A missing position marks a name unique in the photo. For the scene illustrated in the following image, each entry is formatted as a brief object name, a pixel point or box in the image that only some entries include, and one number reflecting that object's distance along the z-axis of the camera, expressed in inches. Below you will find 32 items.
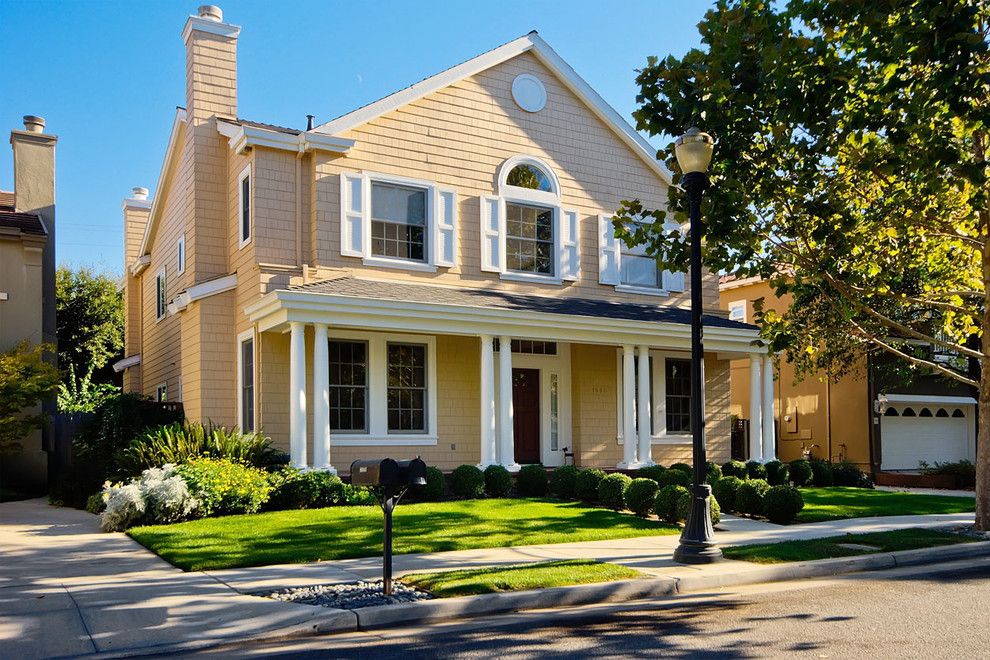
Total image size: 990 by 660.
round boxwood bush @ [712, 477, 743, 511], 588.1
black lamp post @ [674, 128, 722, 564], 406.6
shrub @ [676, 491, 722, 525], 515.2
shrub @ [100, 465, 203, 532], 506.0
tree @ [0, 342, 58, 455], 720.3
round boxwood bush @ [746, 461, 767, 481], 775.1
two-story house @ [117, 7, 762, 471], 665.0
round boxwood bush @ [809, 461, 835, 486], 824.9
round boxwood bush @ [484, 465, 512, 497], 652.1
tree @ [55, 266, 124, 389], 1353.3
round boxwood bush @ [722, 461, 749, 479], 762.2
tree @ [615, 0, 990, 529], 398.9
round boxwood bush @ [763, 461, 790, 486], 782.5
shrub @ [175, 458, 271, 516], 526.6
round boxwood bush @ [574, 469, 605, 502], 619.5
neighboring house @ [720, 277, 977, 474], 1043.3
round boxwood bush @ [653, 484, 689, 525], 533.3
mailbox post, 328.2
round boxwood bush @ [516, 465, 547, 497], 665.0
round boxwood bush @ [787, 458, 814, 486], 804.6
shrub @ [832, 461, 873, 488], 847.1
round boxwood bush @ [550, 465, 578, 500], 642.8
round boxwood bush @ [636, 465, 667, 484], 667.4
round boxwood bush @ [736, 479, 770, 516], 566.9
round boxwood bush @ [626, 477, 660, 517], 557.9
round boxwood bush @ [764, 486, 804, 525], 547.8
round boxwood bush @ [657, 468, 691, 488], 639.1
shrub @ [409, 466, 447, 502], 626.8
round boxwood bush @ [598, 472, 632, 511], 588.7
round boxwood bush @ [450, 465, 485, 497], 634.2
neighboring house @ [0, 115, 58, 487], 817.5
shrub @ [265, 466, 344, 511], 569.0
